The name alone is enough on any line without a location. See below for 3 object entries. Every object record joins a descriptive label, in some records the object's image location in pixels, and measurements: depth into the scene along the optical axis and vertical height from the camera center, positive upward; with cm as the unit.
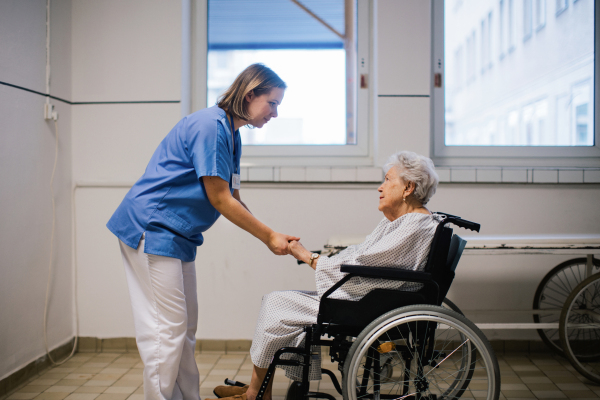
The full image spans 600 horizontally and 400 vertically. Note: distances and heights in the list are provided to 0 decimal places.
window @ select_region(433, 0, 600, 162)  269 +68
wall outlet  232 +45
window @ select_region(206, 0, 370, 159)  276 +86
